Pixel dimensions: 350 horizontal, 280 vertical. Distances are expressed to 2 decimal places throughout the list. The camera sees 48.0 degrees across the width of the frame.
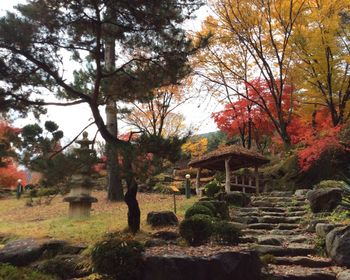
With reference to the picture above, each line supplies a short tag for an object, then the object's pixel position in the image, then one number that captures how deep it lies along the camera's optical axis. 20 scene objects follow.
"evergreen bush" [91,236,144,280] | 6.15
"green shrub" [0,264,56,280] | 5.77
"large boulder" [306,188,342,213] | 10.72
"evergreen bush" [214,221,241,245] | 8.28
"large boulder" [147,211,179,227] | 10.65
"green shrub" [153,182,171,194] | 20.38
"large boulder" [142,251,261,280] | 6.08
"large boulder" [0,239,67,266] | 7.85
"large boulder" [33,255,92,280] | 6.93
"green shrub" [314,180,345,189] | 13.68
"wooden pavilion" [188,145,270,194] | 15.70
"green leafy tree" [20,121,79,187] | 7.04
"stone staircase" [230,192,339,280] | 6.77
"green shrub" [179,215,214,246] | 8.39
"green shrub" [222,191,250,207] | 13.41
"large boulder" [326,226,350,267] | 6.91
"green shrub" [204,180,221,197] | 14.70
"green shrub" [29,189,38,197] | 22.73
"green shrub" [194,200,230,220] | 10.85
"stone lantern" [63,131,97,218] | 13.06
